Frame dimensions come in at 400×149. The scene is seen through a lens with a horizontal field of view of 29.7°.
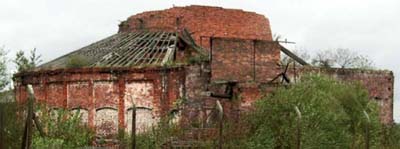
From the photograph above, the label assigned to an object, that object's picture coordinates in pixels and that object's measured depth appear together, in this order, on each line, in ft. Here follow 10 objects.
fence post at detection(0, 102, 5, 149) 32.45
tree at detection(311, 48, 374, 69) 98.50
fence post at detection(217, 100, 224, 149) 40.95
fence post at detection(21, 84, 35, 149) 32.04
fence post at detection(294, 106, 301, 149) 43.09
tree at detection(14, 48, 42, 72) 91.91
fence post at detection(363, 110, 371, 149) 46.50
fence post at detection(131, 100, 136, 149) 40.15
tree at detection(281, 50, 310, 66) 95.89
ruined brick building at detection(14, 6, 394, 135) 82.38
